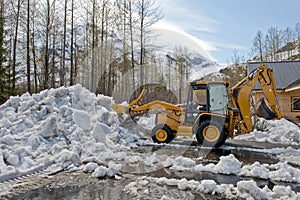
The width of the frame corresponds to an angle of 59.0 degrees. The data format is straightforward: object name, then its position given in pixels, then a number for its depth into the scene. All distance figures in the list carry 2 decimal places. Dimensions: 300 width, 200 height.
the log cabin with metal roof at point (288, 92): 18.03
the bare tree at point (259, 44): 44.22
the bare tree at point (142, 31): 21.50
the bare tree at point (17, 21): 16.39
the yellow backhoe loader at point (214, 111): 8.61
